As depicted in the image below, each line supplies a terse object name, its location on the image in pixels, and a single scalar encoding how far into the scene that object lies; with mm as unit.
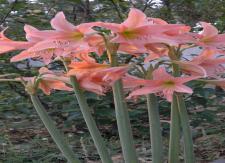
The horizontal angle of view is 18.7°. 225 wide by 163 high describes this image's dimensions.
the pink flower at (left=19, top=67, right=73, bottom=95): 1075
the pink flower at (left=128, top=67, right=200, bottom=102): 991
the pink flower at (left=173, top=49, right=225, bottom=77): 1055
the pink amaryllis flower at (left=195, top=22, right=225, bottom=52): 1017
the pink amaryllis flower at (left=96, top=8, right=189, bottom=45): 938
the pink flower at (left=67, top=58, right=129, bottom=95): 1030
